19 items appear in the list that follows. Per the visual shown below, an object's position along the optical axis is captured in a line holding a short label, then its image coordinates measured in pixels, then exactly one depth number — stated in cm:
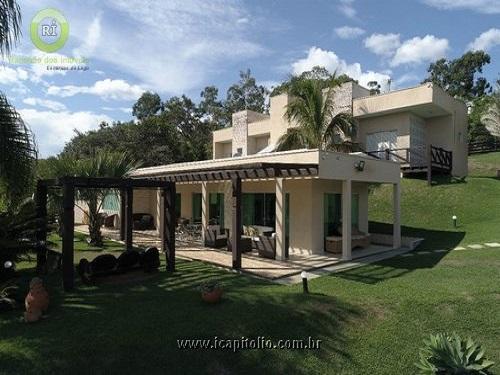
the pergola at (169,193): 873
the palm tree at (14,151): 824
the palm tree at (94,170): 1386
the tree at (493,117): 2792
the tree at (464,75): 5703
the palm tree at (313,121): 2081
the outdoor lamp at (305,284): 845
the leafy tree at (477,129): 4347
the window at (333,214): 1423
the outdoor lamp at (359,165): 1324
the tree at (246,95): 4822
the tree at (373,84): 5407
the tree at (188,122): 4322
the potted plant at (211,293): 762
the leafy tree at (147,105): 5541
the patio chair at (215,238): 1521
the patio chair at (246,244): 1372
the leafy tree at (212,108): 4688
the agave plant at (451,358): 555
